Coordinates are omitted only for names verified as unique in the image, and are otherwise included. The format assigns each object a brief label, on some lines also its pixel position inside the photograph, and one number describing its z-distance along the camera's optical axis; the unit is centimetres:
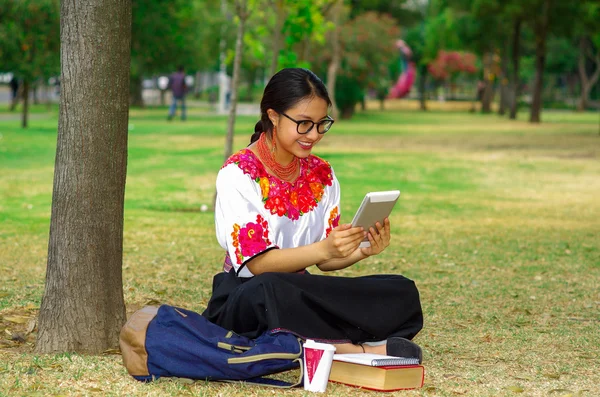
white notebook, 441
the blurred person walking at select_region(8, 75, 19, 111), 3869
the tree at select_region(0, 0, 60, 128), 2670
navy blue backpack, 434
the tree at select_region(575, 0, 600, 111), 3538
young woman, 445
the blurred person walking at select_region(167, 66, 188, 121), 3491
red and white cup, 429
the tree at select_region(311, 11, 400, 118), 3945
